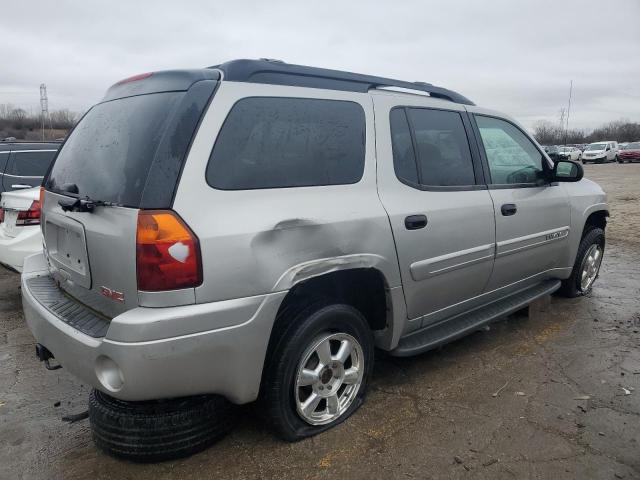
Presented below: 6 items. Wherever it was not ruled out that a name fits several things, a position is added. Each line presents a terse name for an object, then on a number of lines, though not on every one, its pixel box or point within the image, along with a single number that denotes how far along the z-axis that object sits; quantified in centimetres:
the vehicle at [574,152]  4116
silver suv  218
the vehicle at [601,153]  3812
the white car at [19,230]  474
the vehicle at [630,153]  3613
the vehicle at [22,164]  687
